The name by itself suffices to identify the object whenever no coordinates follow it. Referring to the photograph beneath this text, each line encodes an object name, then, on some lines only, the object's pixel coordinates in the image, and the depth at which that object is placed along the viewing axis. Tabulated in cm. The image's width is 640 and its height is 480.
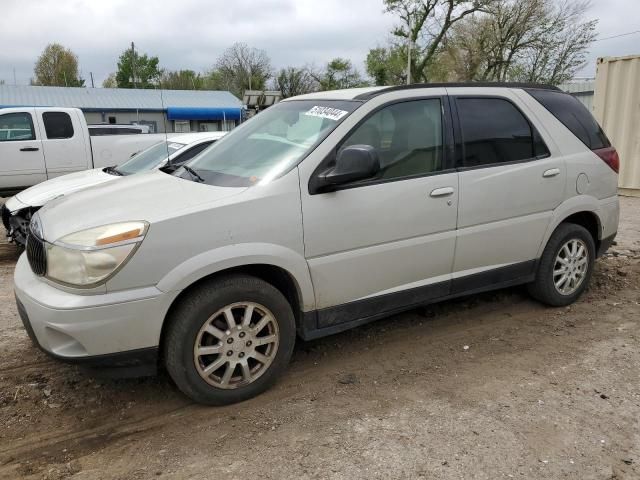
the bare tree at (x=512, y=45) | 3158
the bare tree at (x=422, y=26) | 3288
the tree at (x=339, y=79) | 5634
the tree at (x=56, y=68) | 6500
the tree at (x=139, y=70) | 6059
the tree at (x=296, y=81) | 5694
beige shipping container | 953
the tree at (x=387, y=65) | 3881
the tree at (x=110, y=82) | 7048
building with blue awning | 3647
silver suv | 283
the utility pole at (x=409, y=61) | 3159
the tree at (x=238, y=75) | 6003
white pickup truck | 952
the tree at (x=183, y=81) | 6086
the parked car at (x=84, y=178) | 642
